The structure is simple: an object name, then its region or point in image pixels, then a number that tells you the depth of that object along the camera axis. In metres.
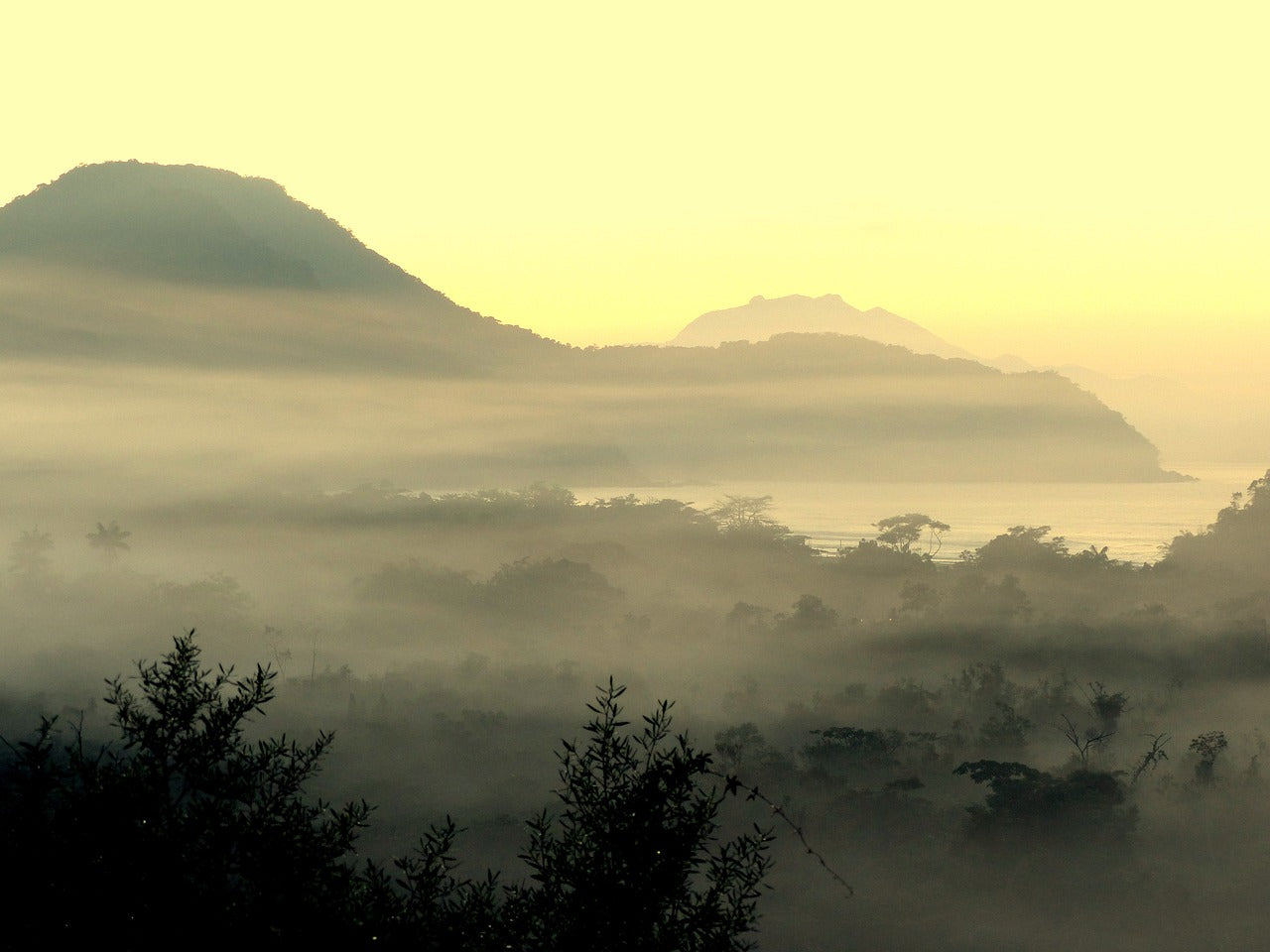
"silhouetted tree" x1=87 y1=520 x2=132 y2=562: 194.75
